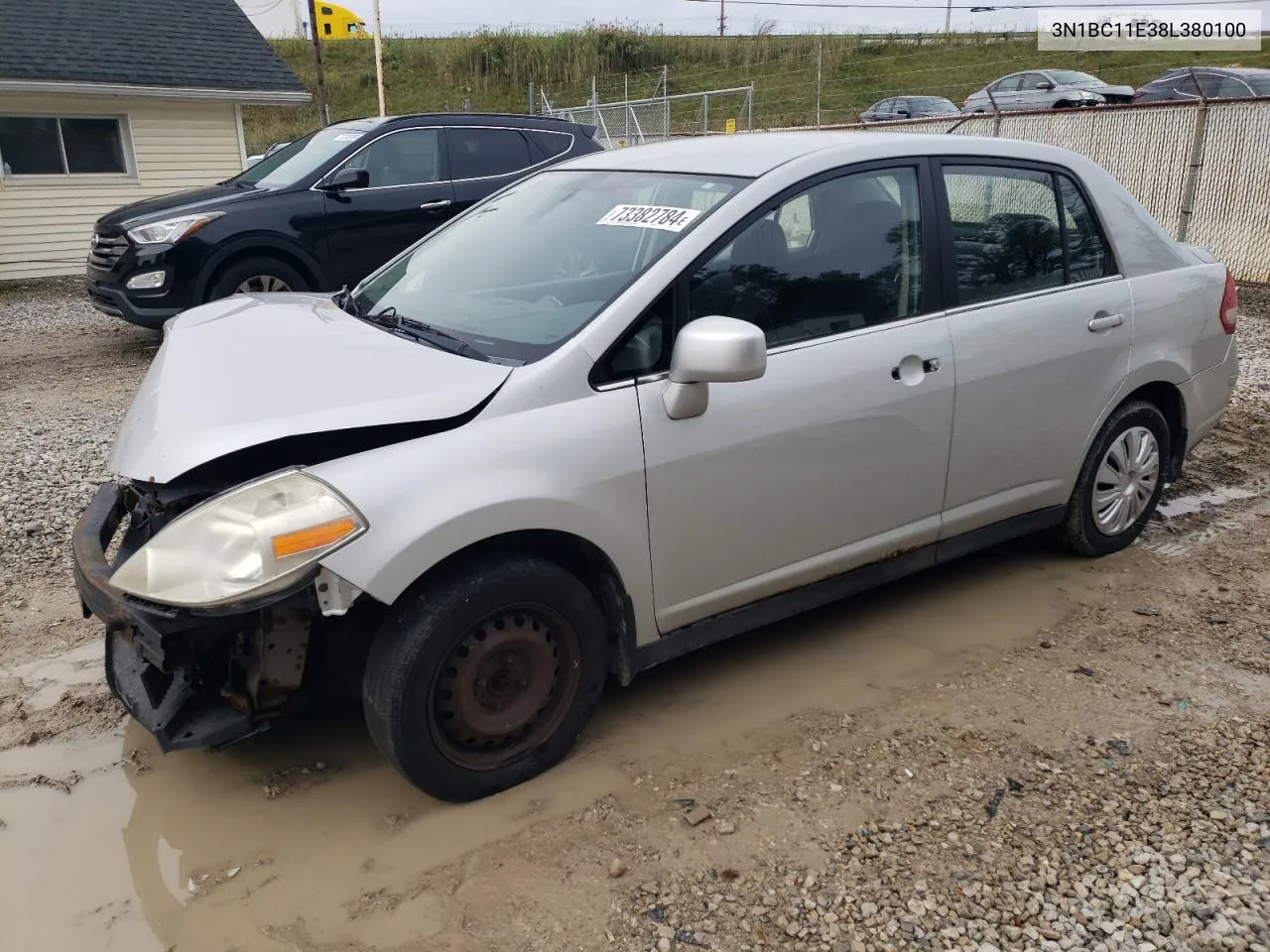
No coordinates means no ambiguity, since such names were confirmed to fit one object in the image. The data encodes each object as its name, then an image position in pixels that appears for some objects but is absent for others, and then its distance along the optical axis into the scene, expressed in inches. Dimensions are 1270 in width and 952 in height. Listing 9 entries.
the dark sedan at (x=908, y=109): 880.9
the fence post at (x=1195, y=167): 443.5
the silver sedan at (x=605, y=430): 103.2
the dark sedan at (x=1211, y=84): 710.5
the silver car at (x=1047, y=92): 821.2
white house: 544.4
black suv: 313.7
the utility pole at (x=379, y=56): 868.0
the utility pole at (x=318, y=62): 881.6
